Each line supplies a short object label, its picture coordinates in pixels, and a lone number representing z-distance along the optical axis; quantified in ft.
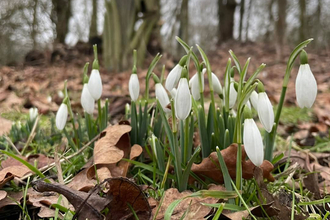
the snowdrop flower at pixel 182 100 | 1.00
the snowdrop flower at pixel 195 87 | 1.14
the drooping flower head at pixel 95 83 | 1.20
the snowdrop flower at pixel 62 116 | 1.27
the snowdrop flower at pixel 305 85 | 1.01
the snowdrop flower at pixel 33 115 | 1.57
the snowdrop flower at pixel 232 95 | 1.16
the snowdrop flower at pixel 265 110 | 0.99
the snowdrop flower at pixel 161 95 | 1.16
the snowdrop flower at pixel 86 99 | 1.24
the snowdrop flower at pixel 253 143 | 0.96
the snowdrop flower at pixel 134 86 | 1.22
